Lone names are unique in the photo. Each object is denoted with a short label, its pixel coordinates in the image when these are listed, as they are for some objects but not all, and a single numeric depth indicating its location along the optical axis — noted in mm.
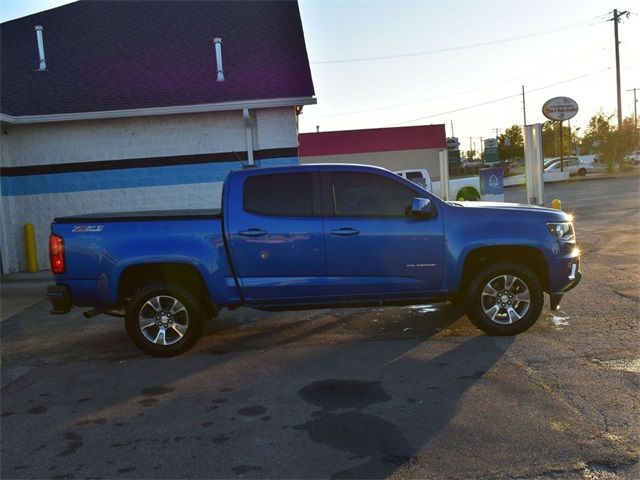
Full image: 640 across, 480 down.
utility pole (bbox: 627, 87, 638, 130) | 48712
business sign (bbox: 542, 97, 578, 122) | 24234
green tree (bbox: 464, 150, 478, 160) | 99400
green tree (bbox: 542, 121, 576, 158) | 70262
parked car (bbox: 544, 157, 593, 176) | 47588
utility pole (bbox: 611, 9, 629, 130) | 45312
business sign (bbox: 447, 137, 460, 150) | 40656
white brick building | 13406
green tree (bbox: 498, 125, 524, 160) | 65462
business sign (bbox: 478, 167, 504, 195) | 16141
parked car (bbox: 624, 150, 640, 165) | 57062
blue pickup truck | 6289
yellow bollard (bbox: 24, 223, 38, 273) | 13695
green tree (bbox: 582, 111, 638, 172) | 46094
